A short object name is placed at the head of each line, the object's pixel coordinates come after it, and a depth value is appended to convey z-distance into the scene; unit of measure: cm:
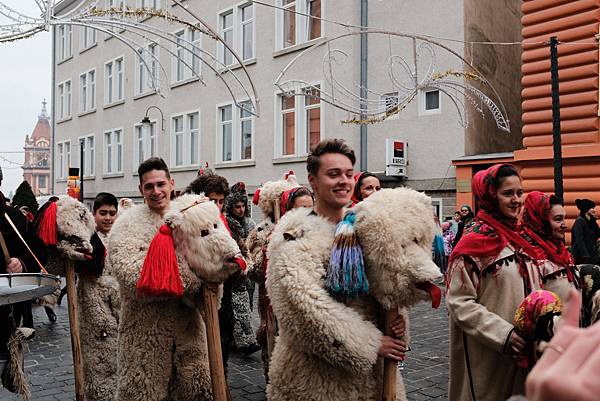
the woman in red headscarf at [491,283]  279
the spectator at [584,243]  760
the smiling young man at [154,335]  337
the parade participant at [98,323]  430
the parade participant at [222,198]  538
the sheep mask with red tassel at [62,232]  425
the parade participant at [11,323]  368
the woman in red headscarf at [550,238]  289
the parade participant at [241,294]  618
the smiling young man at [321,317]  228
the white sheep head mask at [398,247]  225
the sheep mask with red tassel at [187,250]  318
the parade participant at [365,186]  501
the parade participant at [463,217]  1052
